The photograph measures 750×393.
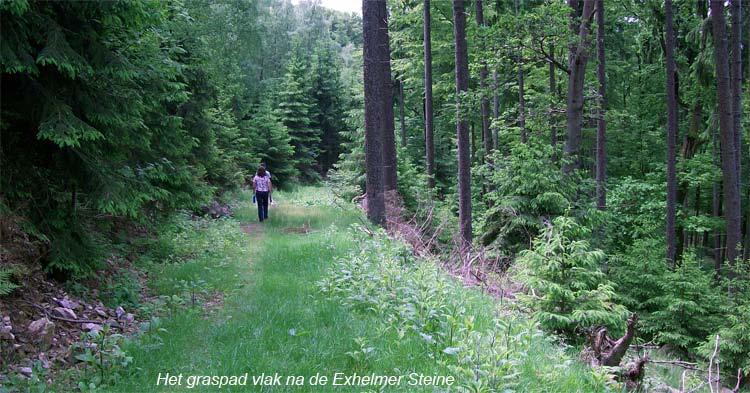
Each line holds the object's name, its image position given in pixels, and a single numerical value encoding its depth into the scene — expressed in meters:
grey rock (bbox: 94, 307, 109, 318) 5.75
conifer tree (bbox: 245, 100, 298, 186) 30.40
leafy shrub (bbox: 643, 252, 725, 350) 11.05
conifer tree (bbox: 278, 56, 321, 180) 35.88
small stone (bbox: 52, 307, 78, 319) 5.29
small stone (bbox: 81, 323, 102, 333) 5.27
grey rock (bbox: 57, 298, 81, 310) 5.47
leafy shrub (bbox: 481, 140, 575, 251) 10.80
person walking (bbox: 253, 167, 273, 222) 14.87
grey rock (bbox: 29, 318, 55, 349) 4.69
